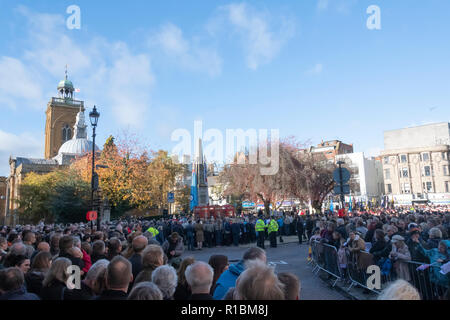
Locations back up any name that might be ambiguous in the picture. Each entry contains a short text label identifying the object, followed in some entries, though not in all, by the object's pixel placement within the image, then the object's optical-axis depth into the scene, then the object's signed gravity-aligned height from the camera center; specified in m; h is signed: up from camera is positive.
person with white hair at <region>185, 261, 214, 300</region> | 3.49 -0.82
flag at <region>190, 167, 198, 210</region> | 30.19 +0.76
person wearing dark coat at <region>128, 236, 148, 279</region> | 5.68 -0.87
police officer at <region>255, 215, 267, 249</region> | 17.83 -1.62
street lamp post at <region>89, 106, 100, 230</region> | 16.01 +4.34
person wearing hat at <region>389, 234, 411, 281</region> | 6.93 -1.32
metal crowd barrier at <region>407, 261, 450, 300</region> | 5.87 -1.59
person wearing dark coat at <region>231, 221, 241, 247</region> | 20.03 -1.82
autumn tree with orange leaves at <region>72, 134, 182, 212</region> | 33.81 +2.94
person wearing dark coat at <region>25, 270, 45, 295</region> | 4.56 -1.01
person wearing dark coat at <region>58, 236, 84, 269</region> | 5.73 -0.74
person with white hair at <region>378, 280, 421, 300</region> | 2.60 -0.77
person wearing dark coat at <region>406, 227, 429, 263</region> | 6.94 -1.17
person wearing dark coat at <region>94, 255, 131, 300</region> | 3.50 -0.81
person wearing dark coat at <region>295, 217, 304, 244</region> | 20.12 -1.73
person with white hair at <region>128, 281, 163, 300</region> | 2.82 -0.76
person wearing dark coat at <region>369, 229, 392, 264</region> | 7.80 -1.24
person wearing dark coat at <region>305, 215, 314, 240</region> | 20.69 -1.73
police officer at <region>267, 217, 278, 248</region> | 18.65 -1.76
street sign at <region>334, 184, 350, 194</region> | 13.09 +0.32
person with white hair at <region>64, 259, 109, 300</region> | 3.82 -0.97
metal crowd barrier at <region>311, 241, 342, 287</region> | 9.32 -1.90
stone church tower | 85.75 +22.39
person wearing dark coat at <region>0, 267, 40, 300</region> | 3.44 -0.81
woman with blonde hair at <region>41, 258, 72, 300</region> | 3.94 -0.89
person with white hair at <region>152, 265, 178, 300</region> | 3.83 -0.89
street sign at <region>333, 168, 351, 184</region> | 13.29 +0.86
